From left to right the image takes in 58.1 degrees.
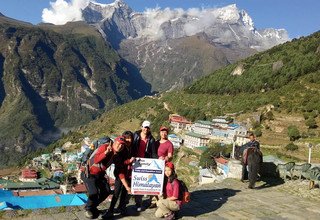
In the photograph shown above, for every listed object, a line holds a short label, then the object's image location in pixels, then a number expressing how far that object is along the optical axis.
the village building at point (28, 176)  59.09
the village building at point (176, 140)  58.93
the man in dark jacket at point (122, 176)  6.31
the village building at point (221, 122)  58.76
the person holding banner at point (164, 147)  7.20
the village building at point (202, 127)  60.74
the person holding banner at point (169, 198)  6.41
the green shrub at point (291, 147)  33.47
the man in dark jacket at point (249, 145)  9.60
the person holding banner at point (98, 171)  5.96
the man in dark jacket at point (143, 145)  6.87
